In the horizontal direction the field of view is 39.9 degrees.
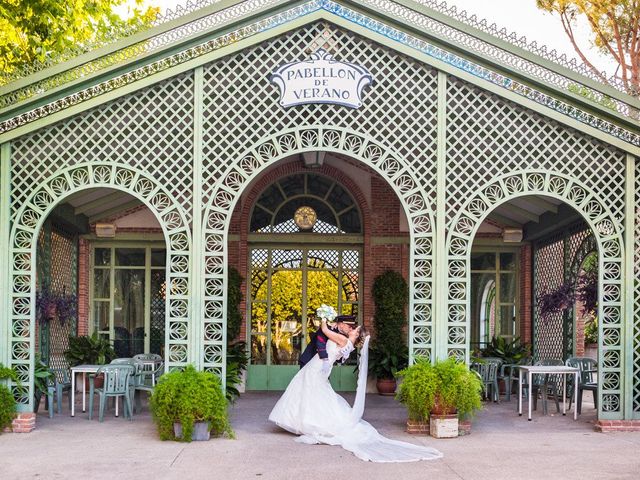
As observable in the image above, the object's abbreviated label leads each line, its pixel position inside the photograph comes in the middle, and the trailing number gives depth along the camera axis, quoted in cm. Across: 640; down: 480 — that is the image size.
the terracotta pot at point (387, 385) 1477
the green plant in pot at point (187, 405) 945
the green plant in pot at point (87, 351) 1440
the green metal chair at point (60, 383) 1178
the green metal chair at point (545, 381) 1234
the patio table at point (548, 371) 1130
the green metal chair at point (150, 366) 1245
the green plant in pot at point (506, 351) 1449
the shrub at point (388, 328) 1470
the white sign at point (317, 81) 1025
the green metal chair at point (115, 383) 1116
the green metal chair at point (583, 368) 1223
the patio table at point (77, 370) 1148
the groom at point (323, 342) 1032
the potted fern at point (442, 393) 981
